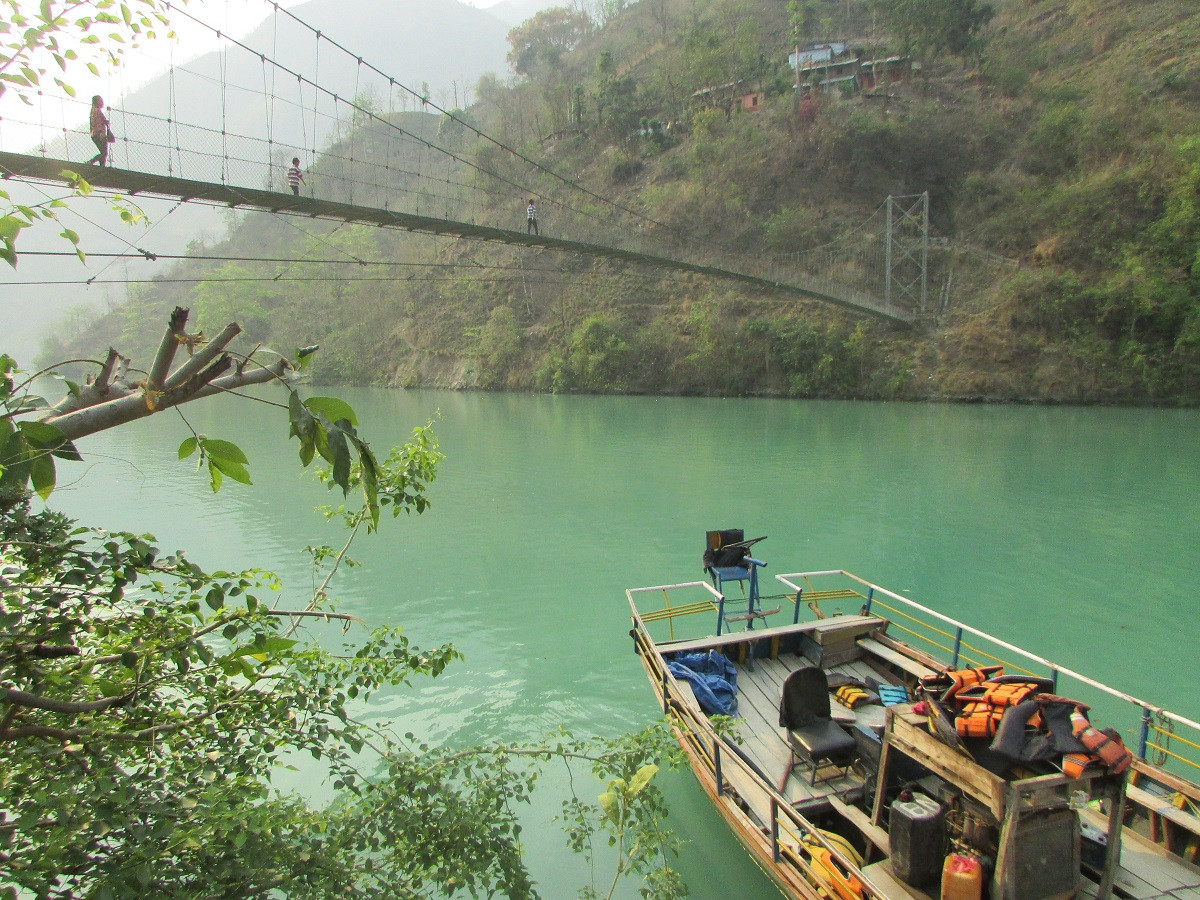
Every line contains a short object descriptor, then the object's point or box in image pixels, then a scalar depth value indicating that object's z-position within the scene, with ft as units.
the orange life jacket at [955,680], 8.93
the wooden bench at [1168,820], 9.65
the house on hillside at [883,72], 116.78
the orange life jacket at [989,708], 8.21
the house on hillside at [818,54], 126.00
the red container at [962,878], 8.22
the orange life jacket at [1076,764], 7.91
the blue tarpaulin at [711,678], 14.82
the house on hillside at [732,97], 127.13
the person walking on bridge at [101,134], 24.85
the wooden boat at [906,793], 8.15
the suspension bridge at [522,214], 32.83
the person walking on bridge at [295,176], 39.58
